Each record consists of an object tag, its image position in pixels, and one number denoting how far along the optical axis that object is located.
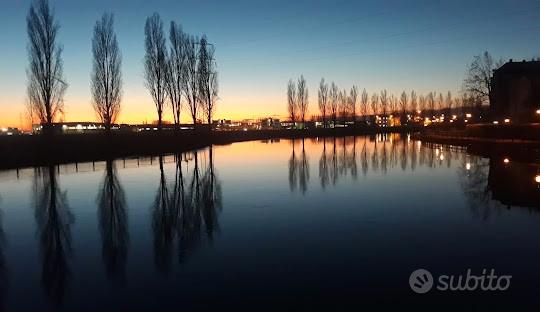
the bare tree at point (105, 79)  42.66
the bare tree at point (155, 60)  50.84
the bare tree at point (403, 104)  157.38
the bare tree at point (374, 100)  154.59
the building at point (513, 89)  73.56
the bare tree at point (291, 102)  107.63
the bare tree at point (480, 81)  85.31
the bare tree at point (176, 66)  55.09
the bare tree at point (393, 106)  158.62
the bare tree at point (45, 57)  35.59
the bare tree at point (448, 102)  159.77
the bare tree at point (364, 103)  144.25
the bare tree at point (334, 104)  121.27
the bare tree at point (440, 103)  166.12
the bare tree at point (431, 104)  163.62
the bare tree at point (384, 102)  154.38
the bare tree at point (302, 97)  106.94
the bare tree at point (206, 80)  63.65
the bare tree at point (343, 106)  127.99
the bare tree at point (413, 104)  159.12
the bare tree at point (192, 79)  58.76
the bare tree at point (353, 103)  132.70
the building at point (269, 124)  135.45
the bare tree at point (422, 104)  162.38
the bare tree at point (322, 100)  117.88
